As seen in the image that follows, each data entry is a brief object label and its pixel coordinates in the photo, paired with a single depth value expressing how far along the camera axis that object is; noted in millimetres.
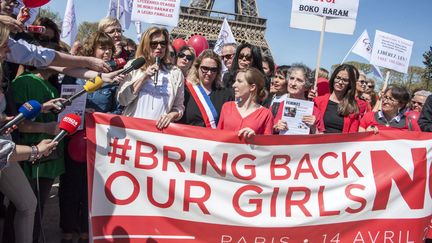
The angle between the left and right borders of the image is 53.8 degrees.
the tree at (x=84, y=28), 48781
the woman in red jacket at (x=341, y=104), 5121
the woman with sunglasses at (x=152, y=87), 4250
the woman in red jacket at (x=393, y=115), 5227
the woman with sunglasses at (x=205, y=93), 4797
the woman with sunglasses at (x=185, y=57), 5652
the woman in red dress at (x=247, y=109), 4352
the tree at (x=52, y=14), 35100
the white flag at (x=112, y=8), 9438
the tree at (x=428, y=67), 56412
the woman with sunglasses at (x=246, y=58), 5805
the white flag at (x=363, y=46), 10766
